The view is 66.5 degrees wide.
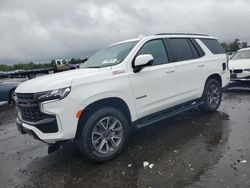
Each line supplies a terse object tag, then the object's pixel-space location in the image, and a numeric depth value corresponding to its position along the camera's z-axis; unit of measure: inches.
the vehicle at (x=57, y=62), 842.1
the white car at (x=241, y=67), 271.2
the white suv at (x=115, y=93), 110.2
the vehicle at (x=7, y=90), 346.0
